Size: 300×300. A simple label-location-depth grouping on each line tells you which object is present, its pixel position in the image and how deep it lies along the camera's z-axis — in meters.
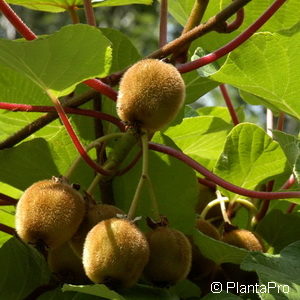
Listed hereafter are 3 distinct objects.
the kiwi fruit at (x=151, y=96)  1.04
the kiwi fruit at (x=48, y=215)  1.04
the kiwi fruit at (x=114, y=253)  1.03
